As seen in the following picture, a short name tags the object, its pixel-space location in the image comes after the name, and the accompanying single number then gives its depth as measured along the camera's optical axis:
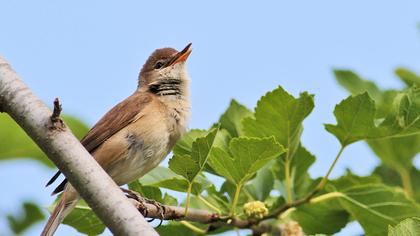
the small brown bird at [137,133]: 9.42
